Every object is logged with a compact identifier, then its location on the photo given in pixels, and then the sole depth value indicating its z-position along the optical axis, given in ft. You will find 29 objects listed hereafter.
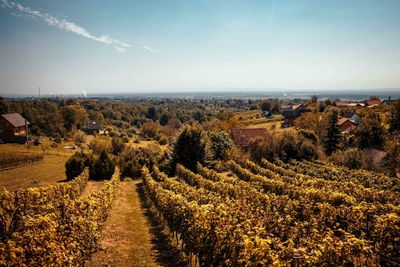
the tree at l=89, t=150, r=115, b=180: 111.14
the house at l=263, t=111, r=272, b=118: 354.99
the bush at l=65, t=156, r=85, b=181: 106.73
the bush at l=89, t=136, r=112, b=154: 159.02
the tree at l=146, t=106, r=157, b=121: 452.18
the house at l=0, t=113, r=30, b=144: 198.90
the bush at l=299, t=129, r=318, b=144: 146.00
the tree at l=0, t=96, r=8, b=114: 234.58
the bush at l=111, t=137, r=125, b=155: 162.81
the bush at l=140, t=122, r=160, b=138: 272.39
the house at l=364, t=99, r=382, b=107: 359.76
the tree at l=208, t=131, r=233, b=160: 131.64
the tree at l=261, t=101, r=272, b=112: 425.36
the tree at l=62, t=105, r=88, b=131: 308.73
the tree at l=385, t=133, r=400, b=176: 95.66
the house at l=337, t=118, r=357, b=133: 218.38
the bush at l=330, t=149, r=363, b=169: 107.76
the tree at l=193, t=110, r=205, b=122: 435.78
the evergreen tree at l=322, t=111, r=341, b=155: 144.87
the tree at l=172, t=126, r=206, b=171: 112.78
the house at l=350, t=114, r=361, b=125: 233.62
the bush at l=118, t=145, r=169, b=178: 118.54
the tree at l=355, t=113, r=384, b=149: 134.62
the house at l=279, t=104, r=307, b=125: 296.51
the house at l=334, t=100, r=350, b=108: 357.43
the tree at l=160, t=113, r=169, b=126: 406.21
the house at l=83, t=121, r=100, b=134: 302.25
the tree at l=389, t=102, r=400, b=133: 147.33
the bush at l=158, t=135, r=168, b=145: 236.04
